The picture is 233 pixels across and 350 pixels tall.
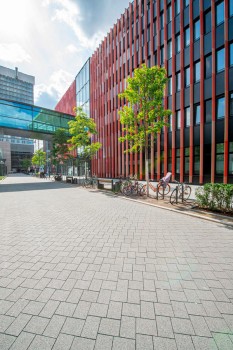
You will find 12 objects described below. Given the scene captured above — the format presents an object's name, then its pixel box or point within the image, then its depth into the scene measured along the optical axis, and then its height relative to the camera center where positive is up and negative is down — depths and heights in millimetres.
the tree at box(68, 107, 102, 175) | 20484 +4382
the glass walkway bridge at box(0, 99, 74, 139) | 25141 +7861
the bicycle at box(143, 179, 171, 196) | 11188 -791
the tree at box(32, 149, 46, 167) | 54684 +4326
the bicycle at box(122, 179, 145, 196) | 12648 -1235
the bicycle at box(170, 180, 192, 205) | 9358 -1195
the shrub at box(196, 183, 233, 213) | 6952 -1042
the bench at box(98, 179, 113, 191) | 15910 -1140
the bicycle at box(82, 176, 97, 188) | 18234 -1147
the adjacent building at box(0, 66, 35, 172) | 108419 +60187
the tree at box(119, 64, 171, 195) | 11625 +4748
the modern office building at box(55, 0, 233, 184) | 16156 +9438
